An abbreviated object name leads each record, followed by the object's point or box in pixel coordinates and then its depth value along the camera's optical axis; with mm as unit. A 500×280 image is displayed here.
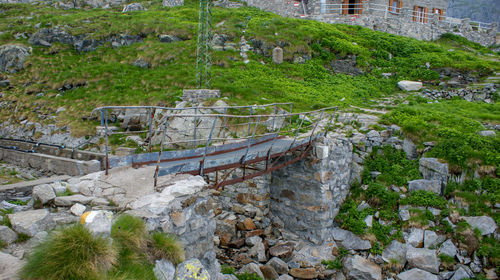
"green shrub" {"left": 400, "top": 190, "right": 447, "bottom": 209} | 10742
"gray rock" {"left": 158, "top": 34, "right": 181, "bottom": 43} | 24016
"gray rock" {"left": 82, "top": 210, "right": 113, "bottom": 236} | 4344
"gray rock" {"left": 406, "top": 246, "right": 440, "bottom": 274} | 9406
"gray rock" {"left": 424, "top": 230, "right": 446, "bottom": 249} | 9945
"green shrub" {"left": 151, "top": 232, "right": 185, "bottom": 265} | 4820
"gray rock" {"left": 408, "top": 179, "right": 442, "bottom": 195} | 11164
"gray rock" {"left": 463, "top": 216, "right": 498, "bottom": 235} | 9836
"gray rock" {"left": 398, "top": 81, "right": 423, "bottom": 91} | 19156
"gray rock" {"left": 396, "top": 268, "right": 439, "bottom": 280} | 9203
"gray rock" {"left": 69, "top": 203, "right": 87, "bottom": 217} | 4821
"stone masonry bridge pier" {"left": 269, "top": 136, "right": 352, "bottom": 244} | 11180
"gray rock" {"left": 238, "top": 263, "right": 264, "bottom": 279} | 9359
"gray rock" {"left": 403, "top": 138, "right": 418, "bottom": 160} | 12547
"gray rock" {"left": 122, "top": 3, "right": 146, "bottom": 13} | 33719
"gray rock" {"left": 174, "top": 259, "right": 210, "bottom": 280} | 5031
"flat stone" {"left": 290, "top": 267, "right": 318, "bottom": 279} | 9891
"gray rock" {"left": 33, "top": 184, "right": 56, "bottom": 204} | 5121
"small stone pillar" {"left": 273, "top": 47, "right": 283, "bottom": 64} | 21031
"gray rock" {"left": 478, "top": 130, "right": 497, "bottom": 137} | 12016
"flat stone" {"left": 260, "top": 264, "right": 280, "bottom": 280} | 9594
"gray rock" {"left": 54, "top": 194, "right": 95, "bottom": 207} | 5051
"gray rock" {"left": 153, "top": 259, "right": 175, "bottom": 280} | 4598
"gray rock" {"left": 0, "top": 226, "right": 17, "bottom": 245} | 4164
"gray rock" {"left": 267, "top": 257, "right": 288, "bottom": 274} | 9953
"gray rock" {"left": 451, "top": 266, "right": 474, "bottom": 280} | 9125
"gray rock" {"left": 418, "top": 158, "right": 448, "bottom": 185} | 11266
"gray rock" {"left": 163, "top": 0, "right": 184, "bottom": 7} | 34844
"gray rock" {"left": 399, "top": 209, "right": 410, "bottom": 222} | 10671
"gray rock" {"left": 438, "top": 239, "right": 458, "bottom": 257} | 9672
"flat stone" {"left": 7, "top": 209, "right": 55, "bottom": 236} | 4367
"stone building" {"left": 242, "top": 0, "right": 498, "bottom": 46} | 28750
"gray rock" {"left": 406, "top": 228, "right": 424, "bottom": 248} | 10086
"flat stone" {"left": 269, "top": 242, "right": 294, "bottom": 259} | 10695
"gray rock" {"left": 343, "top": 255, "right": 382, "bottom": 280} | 9664
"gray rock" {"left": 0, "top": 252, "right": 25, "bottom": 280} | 3512
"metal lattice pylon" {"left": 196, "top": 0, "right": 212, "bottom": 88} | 16145
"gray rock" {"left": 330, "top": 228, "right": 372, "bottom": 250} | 10483
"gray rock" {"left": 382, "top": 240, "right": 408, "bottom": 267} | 9871
